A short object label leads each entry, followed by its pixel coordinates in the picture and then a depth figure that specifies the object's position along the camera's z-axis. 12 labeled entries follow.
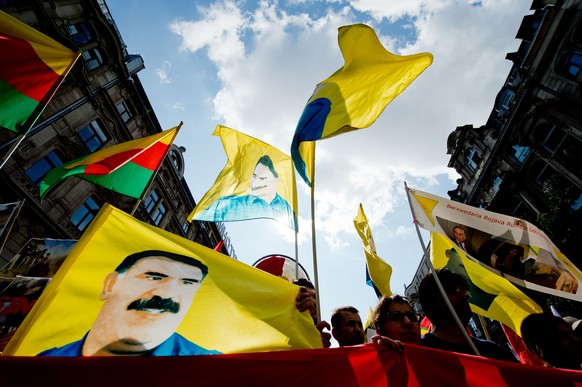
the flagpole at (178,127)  6.46
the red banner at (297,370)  1.58
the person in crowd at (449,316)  2.72
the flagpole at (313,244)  2.40
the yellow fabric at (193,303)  2.13
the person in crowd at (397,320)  2.79
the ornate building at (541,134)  16.47
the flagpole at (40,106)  4.70
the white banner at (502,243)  4.59
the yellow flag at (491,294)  5.52
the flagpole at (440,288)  2.30
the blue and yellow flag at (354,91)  3.91
